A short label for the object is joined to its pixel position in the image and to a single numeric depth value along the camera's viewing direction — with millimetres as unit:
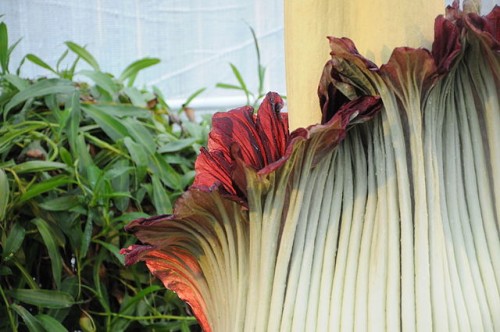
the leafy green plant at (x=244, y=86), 3312
